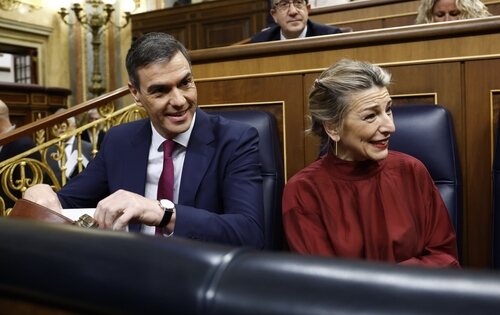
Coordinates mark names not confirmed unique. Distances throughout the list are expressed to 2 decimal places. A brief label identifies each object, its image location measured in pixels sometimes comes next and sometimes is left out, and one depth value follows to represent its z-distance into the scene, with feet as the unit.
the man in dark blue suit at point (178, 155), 4.29
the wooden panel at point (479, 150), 5.08
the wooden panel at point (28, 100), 17.15
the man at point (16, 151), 8.07
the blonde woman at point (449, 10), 7.60
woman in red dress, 4.13
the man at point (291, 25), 8.59
